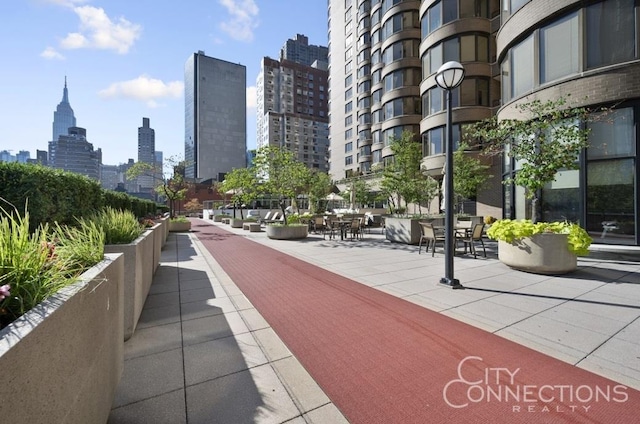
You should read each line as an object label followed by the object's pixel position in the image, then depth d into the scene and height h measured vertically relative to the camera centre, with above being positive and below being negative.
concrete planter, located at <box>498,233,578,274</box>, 7.27 -1.00
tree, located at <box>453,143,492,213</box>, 18.09 +2.20
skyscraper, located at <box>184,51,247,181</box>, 140.38 +46.47
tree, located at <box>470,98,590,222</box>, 8.30 +1.89
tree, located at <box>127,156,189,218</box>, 27.47 +3.84
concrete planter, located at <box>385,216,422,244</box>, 13.29 -0.75
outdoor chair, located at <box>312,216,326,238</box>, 17.64 -0.54
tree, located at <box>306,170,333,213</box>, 29.79 +2.91
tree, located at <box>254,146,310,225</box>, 17.53 +2.40
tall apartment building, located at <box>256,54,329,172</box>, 110.50 +41.21
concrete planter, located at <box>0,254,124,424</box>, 1.28 -0.74
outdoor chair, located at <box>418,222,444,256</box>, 10.19 -0.75
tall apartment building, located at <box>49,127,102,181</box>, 169.12 +33.36
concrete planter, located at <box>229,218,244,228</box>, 25.22 -0.74
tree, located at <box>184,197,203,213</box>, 56.10 +1.36
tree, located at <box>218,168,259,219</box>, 18.59 +1.84
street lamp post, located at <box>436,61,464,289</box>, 6.44 +0.74
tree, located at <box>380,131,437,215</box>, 15.76 +1.86
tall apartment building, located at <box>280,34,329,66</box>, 176.75 +93.95
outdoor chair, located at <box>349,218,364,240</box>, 15.08 -0.62
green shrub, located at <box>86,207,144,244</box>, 4.70 -0.21
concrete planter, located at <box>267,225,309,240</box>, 15.76 -0.93
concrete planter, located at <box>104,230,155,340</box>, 4.08 -0.94
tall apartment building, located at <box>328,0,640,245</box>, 9.82 +5.62
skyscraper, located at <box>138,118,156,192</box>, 166.95 +18.05
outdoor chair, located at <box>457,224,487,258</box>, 9.89 -0.75
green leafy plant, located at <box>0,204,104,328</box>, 1.72 -0.37
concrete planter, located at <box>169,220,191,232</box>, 21.69 -0.83
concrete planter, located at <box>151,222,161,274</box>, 7.75 -0.84
